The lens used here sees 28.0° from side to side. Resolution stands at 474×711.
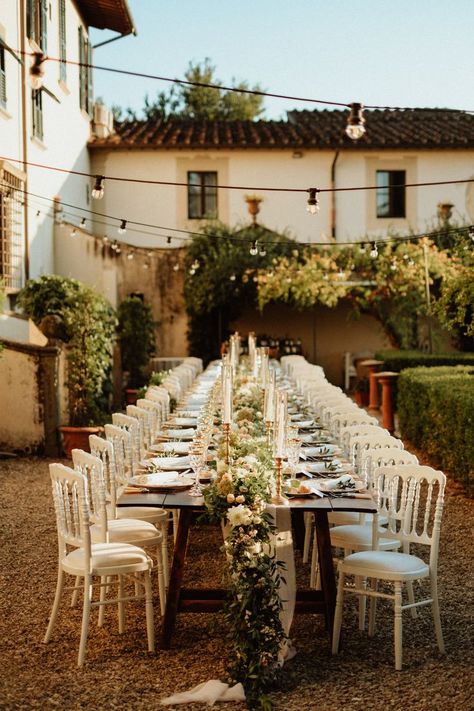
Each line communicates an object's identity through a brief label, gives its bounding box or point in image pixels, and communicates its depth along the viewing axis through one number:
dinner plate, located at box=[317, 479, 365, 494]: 5.43
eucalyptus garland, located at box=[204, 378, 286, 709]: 4.49
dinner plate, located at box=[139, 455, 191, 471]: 6.25
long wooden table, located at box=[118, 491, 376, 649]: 5.13
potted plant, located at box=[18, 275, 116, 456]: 12.30
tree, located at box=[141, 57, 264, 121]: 34.69
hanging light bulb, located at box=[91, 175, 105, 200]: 8.54
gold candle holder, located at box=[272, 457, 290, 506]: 5.03
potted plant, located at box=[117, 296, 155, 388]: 16.56
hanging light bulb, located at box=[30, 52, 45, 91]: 6.51
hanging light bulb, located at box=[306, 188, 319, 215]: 8.85
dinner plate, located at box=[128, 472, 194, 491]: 5.56
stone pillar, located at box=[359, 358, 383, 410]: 16.28
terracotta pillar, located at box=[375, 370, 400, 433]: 14.05
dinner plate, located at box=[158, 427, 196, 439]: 7.68
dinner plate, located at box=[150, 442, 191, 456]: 6.92
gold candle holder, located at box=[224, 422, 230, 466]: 5.32
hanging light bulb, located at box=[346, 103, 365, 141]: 6.20
